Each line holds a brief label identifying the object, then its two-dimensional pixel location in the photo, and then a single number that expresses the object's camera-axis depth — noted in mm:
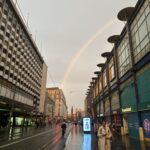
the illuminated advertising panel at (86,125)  28609
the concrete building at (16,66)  39812
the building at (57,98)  144025
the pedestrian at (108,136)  10228
